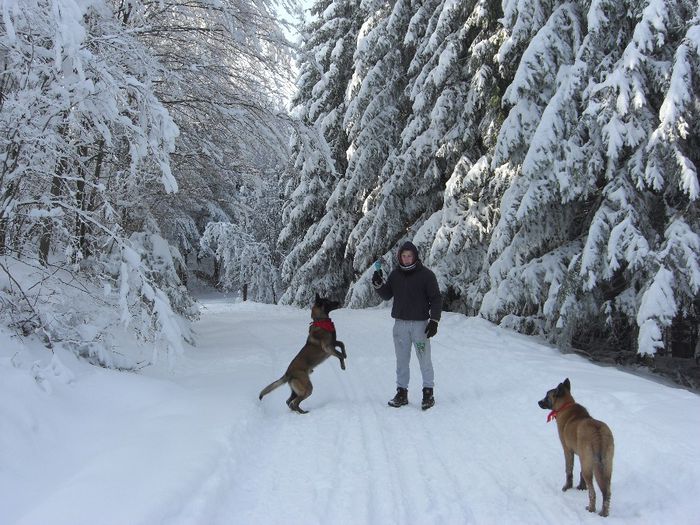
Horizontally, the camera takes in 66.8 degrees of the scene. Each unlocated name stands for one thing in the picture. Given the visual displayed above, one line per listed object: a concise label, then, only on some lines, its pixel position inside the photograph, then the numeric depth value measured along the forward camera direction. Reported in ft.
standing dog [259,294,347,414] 20.04
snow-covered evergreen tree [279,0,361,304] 60.39
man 20.68
